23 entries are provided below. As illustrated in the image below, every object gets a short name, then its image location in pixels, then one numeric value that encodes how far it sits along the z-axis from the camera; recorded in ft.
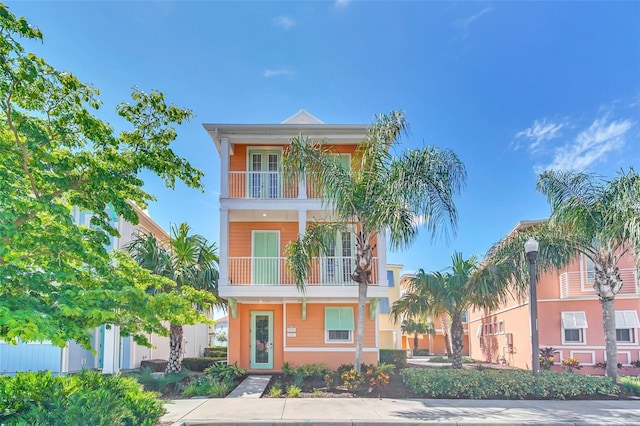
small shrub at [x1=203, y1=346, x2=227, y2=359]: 81.74
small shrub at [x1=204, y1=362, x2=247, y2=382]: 44.35
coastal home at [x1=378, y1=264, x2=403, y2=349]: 95.40
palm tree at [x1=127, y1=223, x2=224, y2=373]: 48.19
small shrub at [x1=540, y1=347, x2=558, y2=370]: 60.86
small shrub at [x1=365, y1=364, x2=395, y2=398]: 39.42
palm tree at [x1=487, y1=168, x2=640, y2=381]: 40.78
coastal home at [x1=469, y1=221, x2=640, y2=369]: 63.31
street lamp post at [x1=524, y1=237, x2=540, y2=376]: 37.60
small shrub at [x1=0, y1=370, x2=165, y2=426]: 18.06
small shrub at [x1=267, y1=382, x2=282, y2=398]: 37.65
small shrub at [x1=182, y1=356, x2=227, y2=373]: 57.11
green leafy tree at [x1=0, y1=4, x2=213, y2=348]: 17.74
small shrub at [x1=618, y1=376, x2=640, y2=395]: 39.97
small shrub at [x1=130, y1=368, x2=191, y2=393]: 41.16
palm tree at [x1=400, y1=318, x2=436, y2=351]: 111.96
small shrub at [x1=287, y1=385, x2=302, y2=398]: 37.70
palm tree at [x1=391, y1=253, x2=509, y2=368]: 50.72
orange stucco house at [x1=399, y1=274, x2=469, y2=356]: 127.83
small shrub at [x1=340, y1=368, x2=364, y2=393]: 39.60
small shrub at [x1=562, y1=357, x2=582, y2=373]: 61.05
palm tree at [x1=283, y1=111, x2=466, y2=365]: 39.32
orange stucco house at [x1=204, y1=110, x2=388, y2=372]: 50.66
